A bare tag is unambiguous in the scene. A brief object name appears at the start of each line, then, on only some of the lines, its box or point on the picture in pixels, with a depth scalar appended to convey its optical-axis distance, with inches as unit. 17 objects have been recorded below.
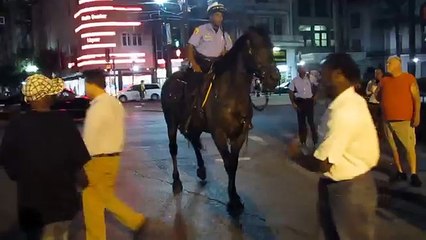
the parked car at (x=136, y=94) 2103.8
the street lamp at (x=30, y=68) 2836.6
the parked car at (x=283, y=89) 2025.1
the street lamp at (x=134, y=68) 2432.2
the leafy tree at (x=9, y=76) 2982.3
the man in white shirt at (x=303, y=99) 571.2
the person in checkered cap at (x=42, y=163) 182.2
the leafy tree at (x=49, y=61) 2805.1
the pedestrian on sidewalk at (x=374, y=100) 514.3
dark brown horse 335.9
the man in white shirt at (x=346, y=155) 161.6
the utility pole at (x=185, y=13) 1489.3
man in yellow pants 242.5
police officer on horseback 382.3
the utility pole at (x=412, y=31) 525.3
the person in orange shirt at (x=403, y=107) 372.2
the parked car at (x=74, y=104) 1067.1
